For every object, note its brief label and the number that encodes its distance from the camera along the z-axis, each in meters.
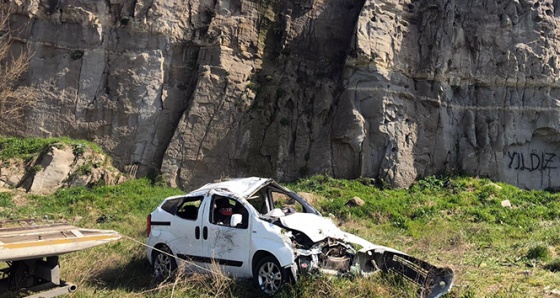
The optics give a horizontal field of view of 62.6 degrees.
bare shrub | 19.06
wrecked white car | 6.64
